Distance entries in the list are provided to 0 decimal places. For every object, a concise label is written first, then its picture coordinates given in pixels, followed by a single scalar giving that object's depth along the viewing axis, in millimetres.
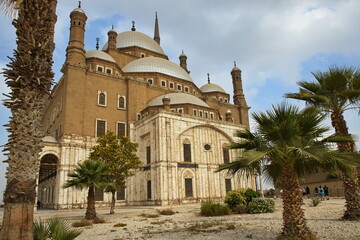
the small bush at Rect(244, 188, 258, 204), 15833
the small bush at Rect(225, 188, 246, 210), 15408
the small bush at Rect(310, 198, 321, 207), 16319
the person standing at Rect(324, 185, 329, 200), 28738
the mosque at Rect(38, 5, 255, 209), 24812
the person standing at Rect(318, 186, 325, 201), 22322
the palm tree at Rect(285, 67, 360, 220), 9547
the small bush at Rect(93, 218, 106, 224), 12792
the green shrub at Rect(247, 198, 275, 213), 14141
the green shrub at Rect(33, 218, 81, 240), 5535
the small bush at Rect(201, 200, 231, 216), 14016
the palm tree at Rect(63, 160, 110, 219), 13820
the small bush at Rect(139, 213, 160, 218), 14530
